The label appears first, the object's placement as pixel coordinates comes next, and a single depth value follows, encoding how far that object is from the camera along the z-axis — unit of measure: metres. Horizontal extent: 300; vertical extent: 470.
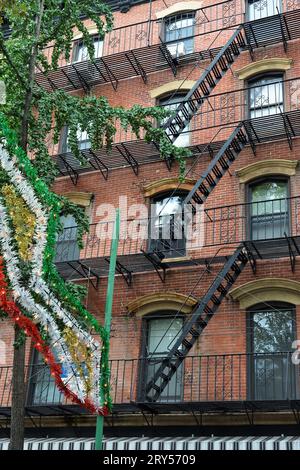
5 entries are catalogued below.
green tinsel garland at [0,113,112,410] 8.39
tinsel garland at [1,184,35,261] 8.20
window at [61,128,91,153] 17.89
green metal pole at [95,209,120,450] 10.05
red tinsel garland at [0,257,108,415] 8.07
